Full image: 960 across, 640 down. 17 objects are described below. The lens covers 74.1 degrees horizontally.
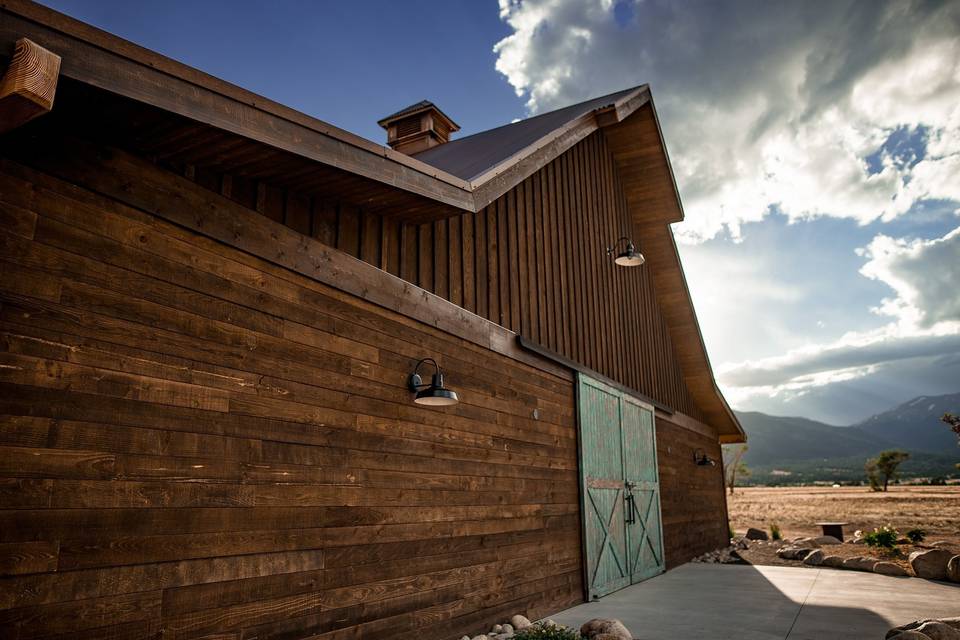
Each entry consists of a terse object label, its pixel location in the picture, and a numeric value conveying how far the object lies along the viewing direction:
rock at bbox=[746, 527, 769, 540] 19.06
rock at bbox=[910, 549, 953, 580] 9.49
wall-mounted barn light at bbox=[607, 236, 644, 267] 8.70
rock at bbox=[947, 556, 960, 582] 9.11
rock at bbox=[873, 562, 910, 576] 10.12
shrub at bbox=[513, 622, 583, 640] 4.55
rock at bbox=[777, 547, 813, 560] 12.91
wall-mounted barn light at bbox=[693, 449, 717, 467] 14.19
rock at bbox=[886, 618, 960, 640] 4.91
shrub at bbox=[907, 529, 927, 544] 14.06
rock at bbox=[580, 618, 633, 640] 5.12
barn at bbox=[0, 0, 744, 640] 2.75
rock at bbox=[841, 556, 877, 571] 10.78
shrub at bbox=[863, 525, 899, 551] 13.32
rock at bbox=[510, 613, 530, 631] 5.80
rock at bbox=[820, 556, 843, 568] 11.31
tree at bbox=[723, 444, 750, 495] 49.53
